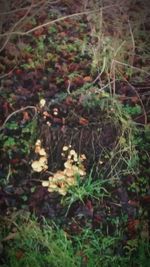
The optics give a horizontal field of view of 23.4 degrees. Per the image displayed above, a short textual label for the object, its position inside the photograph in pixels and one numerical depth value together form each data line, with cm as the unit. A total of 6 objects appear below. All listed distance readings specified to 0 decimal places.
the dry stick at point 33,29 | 313
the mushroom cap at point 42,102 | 304
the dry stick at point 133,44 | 325
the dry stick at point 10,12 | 314
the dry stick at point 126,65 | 329
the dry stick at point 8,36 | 318
